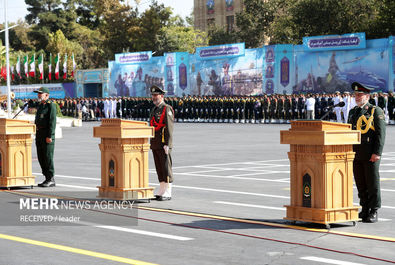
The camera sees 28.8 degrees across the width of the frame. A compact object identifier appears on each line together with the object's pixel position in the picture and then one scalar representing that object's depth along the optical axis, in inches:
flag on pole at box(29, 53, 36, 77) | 3144.4
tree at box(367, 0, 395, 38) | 2263.8
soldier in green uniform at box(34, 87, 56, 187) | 583.5
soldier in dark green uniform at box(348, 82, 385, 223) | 398.6
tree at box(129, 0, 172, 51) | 3710.6
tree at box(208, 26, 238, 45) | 3626.5
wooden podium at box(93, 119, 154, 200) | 480.7
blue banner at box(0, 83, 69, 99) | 3134.8
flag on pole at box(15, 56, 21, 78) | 3356.3
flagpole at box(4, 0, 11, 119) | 1775.3
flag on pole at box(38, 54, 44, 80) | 3093.0
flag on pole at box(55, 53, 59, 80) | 3067.4
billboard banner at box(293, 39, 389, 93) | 1840.6
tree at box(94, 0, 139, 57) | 3853.3
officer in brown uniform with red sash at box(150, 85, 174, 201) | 491.2
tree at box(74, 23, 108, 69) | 3949.3
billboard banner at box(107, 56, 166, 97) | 2591.0
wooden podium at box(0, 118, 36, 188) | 574.6
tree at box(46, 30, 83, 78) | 3912.4
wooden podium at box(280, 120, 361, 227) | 375.9
